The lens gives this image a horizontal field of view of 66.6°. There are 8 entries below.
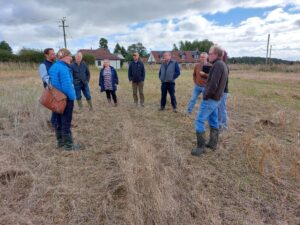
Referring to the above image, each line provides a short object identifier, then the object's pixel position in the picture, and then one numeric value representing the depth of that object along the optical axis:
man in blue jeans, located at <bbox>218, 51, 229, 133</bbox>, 4.92
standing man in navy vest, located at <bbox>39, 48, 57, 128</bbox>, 4.60
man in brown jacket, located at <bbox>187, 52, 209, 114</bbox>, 5.86
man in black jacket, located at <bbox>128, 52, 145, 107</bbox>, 7.47
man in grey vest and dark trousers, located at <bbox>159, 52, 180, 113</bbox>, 6.69
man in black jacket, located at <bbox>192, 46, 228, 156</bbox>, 3.57
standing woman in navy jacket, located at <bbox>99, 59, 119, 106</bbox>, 7.60
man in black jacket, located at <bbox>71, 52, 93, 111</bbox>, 6.78
